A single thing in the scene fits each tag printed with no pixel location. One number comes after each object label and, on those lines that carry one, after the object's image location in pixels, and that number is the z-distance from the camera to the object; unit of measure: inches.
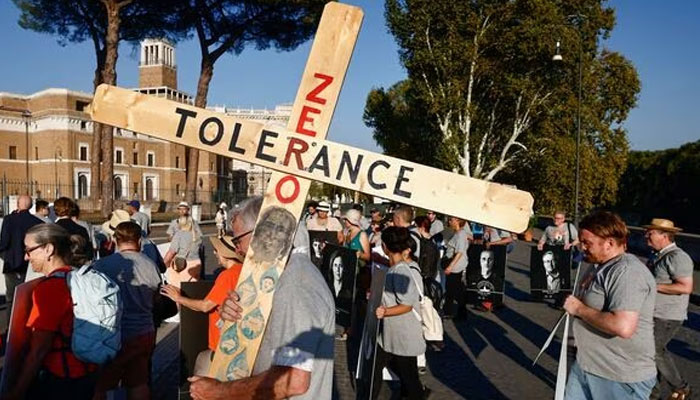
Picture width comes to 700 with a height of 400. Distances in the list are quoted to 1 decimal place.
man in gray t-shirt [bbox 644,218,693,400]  190.2
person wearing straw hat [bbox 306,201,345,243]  378.3
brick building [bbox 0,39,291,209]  2650.1
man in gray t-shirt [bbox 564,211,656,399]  114.3
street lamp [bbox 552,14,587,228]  885.2
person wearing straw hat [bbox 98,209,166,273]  238.2
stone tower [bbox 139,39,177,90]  3730.3
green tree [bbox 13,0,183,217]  1183.6
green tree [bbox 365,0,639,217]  1019.3
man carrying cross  74.5
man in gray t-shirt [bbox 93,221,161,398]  153.8
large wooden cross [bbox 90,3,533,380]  76.4
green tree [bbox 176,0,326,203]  1155.9
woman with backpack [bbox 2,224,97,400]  106.7
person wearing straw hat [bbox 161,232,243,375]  114.2
